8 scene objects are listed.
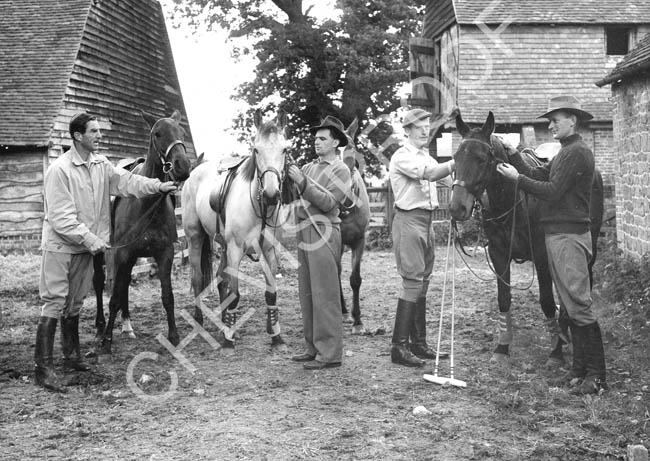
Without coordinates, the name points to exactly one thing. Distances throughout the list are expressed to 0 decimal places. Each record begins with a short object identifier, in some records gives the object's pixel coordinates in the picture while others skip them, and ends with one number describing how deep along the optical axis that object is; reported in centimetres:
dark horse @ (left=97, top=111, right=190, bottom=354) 756
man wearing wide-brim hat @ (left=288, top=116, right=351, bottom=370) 686
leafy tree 2680
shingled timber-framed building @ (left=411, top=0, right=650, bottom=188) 2177
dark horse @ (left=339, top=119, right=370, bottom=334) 866
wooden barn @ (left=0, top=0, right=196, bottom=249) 1680
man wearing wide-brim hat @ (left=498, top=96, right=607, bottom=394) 591
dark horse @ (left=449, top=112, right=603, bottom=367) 630
